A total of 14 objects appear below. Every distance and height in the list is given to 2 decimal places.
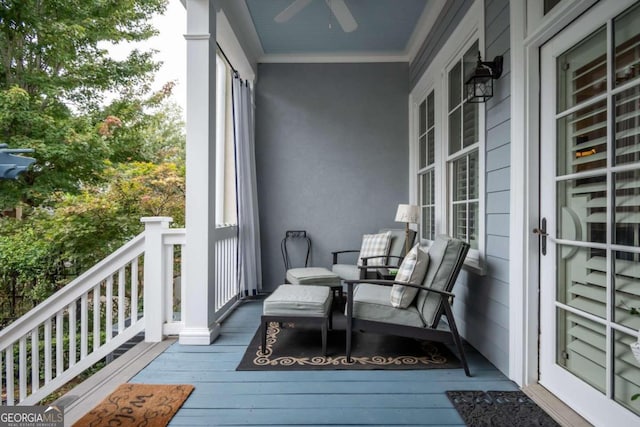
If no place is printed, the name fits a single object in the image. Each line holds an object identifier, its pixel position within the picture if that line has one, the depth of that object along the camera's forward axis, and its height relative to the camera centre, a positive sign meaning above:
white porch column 2.90 +0.34
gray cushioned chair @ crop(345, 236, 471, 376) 2.43 -0.68
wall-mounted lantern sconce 2.42 +0.93
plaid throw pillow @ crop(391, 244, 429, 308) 2.51 -0.46
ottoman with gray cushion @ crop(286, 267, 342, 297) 3.69 -0.69
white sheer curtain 4.17 +0.25
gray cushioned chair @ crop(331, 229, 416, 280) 4.04 -0.51
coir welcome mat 1.78 -1.05
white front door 1.51 +0.00
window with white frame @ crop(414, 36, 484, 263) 2.92 +0.56
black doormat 1.77 -1.04
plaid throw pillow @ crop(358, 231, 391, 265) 4.19 -0.41
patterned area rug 2.47 -1.06
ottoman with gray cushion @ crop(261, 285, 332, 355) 2.62 -0.74
